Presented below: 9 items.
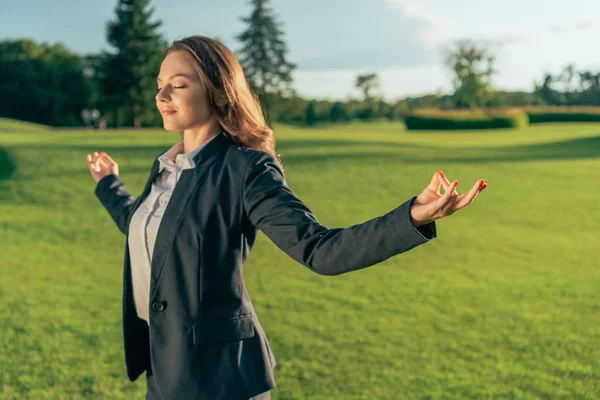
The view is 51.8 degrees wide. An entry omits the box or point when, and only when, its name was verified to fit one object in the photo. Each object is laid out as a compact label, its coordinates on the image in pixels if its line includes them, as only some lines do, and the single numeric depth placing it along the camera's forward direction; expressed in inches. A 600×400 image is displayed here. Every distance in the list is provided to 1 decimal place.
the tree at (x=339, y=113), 2126.0
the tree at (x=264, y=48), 2576.3
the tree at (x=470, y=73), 1999.3
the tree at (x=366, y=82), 2682.1
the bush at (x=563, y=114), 1633.9
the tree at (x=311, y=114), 2194.9
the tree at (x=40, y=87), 2054.6
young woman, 75.6
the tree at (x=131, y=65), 2098.9
